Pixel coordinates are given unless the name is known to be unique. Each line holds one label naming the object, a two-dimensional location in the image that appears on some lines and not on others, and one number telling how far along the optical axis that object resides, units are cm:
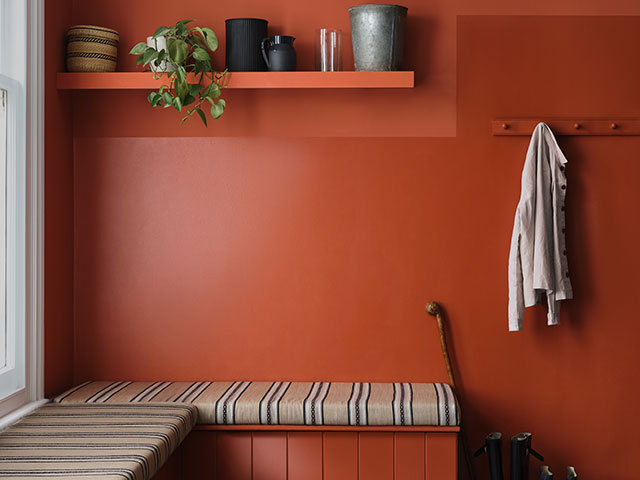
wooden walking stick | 306
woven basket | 301
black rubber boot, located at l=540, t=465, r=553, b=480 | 283
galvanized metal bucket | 293
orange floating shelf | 291
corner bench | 278
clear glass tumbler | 302
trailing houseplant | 289
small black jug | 297
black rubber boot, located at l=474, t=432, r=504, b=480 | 290
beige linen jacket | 296
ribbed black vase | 301
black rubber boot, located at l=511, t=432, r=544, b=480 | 287
